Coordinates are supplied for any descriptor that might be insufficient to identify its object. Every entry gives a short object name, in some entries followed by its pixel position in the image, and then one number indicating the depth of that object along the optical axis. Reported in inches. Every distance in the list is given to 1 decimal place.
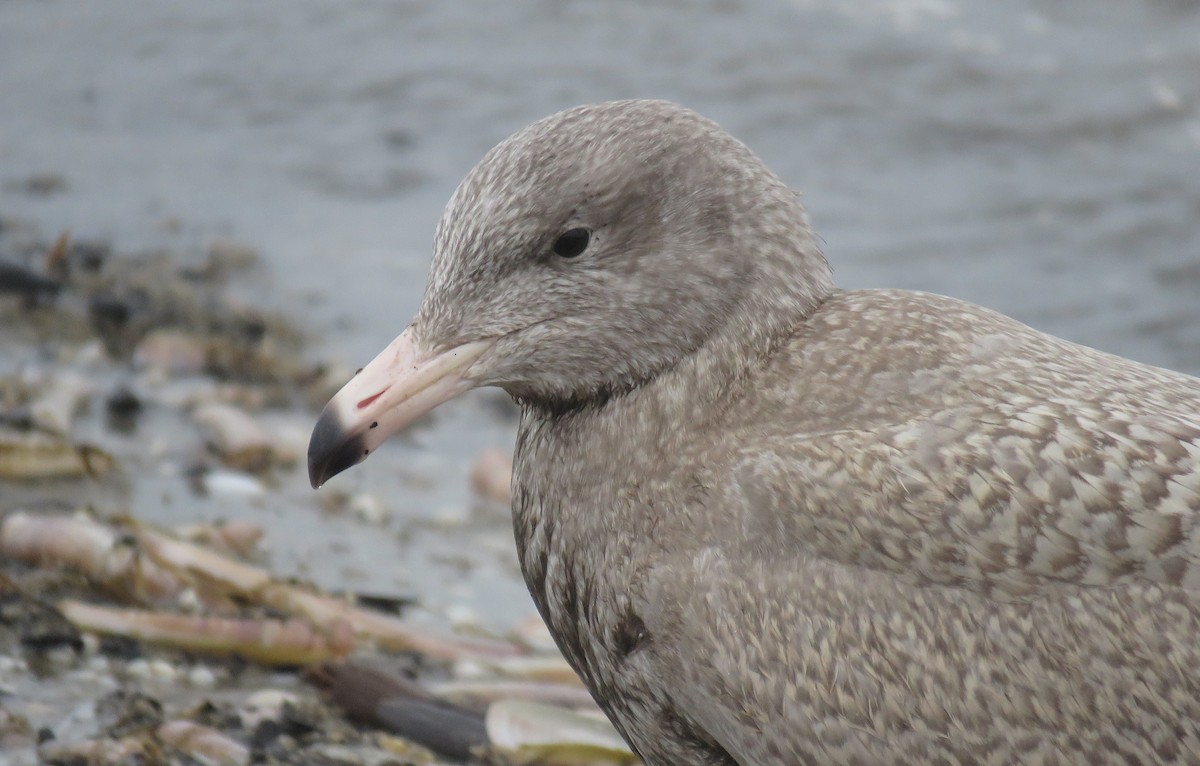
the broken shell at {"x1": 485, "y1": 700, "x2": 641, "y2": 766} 327.0
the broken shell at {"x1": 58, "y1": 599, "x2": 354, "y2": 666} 344.5
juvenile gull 231.9
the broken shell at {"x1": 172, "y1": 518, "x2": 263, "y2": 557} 399.9
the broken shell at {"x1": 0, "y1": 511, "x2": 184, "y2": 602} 362.0
